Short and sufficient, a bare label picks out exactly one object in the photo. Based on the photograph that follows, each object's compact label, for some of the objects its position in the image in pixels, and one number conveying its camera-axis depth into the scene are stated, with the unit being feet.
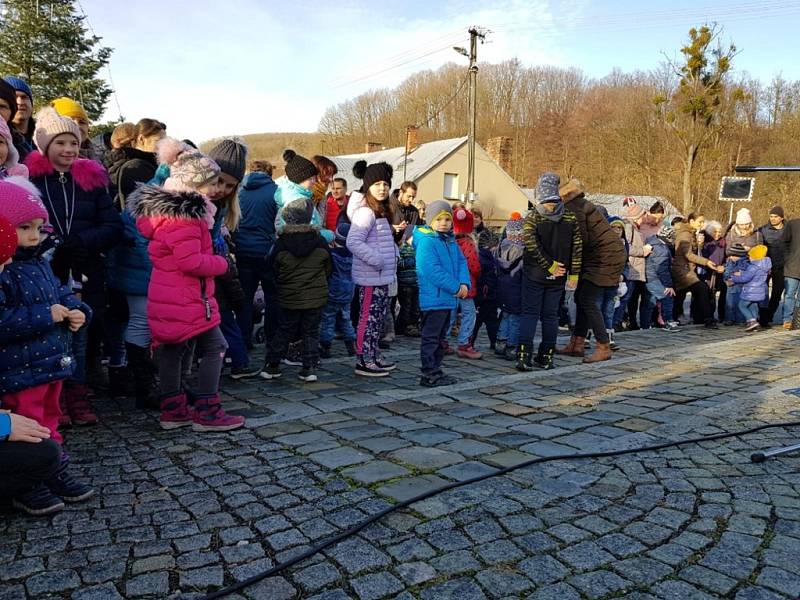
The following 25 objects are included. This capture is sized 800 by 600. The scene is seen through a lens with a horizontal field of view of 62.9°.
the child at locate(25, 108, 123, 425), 14.55
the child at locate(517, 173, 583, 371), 22.13
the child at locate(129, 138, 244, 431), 13.89
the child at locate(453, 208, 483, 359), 24.36
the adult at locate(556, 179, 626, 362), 24.62
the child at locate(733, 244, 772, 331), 35.70
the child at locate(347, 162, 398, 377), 20.17
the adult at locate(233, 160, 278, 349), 20.84
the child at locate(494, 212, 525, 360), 24.50
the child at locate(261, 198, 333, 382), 18.99
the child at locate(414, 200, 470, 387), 19.56
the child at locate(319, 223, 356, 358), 23.56
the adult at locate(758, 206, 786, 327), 37.01
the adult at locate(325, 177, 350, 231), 26.61
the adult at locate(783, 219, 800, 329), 35.58
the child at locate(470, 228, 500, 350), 25.80
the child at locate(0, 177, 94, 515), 10.09
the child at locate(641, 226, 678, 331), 33.96
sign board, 42.18
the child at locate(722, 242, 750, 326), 36.58
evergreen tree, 69.51
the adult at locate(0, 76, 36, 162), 15.93
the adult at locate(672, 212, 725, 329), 36.45
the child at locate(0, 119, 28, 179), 12.59
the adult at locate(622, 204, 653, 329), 31.89
